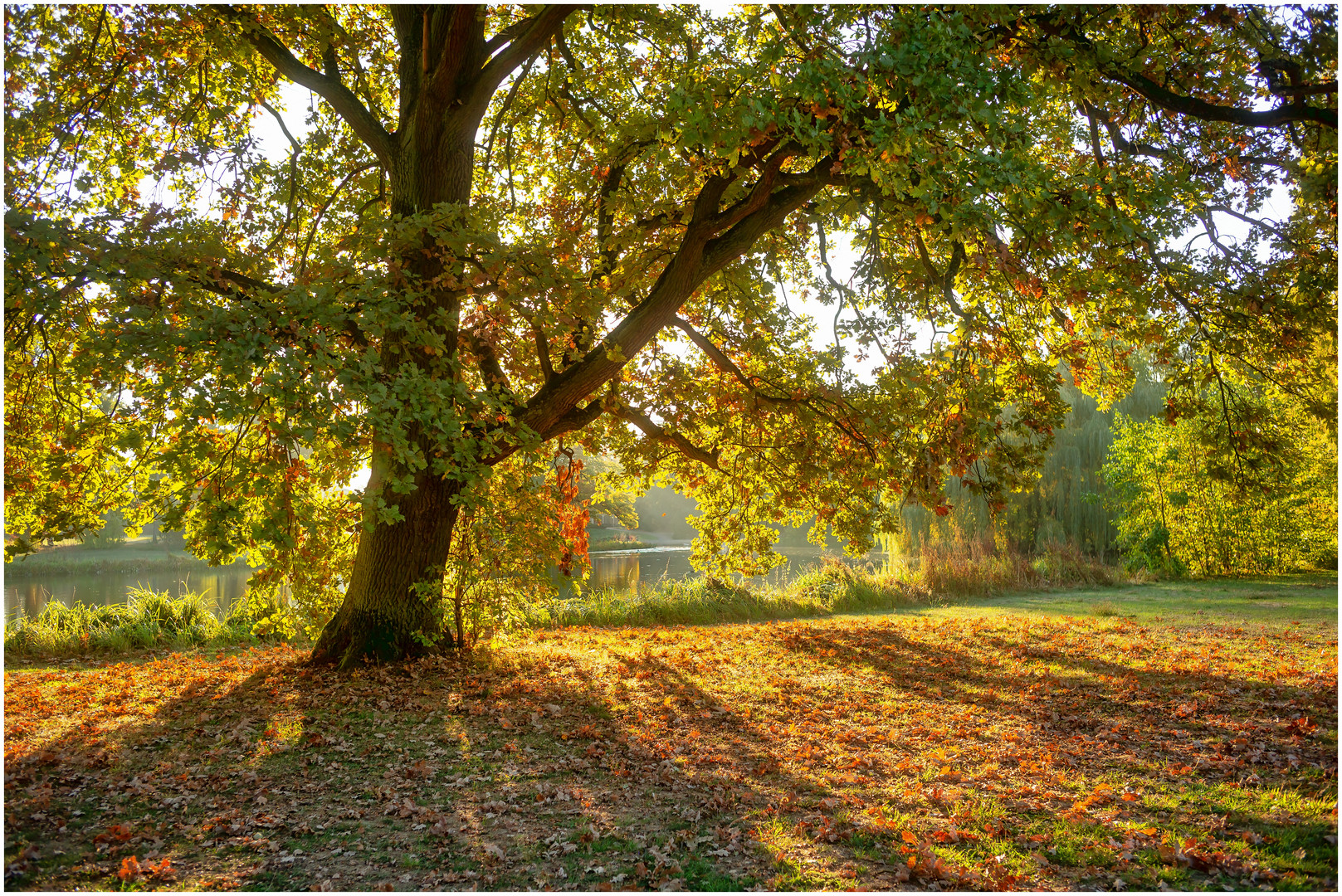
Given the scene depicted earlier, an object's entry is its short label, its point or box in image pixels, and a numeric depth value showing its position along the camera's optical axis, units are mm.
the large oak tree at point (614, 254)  4754
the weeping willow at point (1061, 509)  16891
